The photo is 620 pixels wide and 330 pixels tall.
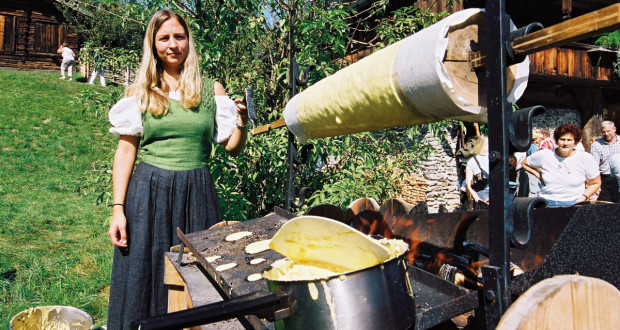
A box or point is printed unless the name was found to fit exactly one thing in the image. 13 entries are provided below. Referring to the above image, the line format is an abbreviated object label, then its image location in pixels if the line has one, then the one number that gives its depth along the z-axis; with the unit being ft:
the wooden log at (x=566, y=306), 3.51
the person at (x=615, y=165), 20.59
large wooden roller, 3.36
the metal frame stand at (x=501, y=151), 3.61
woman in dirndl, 7.37
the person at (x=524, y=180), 20.27
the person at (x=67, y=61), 66.90
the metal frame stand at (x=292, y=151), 8.91
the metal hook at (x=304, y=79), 8.82
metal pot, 3.40
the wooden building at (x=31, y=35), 74.13
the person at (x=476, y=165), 18.26
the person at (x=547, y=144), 24.13
